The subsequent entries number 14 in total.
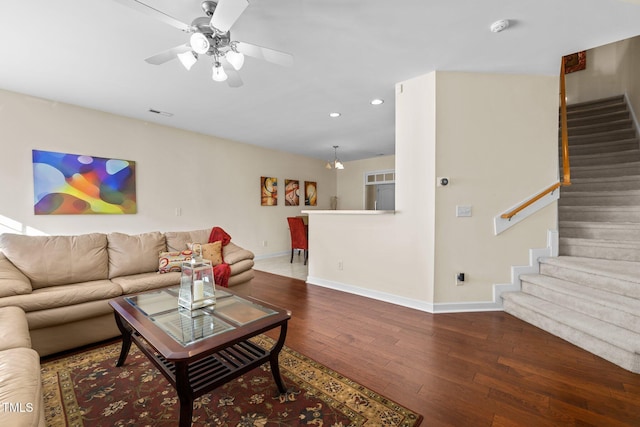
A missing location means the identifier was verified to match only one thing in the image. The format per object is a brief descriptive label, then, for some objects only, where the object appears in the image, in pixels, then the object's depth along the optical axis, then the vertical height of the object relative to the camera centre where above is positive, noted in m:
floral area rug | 1.41 -1.13
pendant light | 5.83 +1.40
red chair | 5.39 -0.52
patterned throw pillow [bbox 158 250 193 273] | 2.83 -0.55
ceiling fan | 1.55 +1.13
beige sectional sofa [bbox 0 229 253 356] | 1.99 -0.63
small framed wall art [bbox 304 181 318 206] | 7.18 +0.43
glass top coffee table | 1.25 -0.68
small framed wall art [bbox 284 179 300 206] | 6.65 +0.43
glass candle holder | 1.77 -0.53
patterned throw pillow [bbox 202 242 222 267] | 3.13 -0.52
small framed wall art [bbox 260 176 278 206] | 6.08 +0.43
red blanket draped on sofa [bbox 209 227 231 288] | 2.87 -0.71
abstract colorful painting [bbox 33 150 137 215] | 3.36 +0.36
